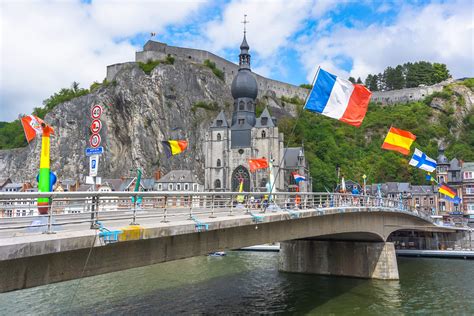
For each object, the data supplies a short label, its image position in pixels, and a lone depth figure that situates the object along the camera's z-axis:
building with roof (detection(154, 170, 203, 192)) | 84.38
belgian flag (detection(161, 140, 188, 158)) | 28.28
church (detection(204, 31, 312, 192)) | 85.56
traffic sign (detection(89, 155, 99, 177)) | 18.19
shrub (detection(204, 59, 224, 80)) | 122.15
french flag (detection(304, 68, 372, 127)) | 19.92
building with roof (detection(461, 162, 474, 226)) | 74.31
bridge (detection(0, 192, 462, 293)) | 9.71
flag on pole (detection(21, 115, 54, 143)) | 16.41
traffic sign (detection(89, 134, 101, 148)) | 18.69
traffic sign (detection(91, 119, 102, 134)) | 19.66
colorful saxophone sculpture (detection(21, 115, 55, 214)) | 13.58
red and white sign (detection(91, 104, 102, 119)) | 20.72
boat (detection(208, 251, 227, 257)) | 48.06
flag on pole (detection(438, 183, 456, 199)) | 46.67
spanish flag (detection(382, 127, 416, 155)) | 33.69
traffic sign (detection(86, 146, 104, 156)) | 17.95
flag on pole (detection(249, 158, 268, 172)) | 53.47
